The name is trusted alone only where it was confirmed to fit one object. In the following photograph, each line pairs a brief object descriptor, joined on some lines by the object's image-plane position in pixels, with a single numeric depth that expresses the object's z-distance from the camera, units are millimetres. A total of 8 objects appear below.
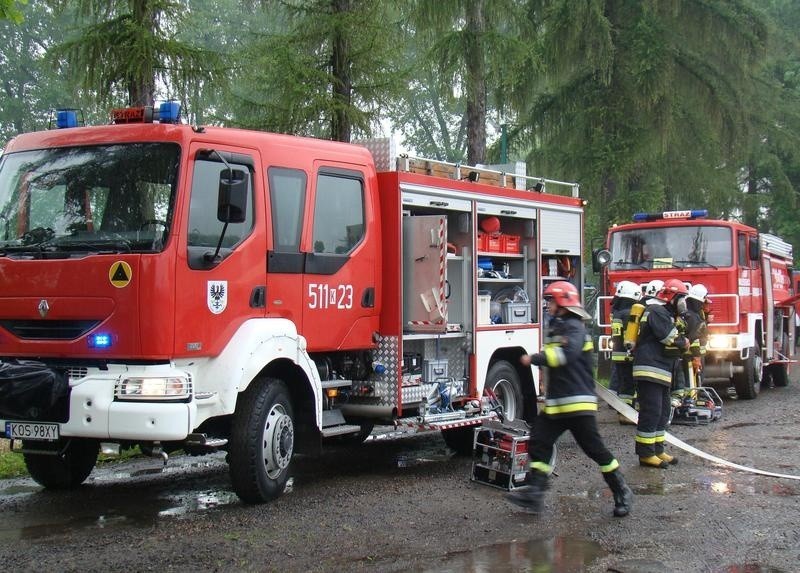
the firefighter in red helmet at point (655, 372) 9023
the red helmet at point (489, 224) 9961
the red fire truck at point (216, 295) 6570
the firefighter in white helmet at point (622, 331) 12164
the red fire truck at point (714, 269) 15000
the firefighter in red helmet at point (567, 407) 7039
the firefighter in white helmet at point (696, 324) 12484
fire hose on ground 9648
